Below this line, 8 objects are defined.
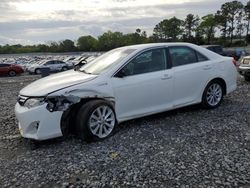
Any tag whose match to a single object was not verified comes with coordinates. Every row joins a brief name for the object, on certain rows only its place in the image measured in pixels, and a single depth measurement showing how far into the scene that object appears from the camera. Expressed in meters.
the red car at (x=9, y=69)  16.89
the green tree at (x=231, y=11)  52.31
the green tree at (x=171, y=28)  58.09
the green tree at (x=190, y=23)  56.51
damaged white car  2.90
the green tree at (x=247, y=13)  52.13
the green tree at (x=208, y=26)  52.13
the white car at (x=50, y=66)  17.81
